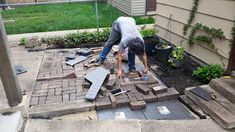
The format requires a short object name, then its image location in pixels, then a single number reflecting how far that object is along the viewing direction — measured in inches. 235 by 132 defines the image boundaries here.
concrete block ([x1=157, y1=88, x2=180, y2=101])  102.6
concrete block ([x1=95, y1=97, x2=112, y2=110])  96.1
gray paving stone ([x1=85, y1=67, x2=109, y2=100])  100.5
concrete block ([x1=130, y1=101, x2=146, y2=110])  96.3
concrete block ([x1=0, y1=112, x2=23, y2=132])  80.4
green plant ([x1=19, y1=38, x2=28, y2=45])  175.9
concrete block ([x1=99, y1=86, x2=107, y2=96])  104.1
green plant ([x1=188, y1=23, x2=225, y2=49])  116.1
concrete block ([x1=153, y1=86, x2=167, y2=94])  104.2
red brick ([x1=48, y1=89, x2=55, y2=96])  106.1
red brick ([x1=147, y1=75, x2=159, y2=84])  113.6
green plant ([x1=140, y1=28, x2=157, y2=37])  174.7
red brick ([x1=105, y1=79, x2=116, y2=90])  108.0
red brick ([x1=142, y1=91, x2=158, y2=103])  101.5
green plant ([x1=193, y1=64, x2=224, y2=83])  112.5
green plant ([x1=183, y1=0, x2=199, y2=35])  131.2
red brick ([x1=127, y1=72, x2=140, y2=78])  121.2
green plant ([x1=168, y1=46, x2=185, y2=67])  132.2
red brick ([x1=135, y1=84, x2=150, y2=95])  103.7
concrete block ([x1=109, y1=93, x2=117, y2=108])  97.1
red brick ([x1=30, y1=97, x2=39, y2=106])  98.6
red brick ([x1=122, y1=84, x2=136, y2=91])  109.6
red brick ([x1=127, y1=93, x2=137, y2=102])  100.2
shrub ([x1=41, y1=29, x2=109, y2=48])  173.8
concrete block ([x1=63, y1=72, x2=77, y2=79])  121.5
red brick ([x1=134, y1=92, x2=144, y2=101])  100.9
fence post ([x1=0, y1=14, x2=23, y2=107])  78.2
